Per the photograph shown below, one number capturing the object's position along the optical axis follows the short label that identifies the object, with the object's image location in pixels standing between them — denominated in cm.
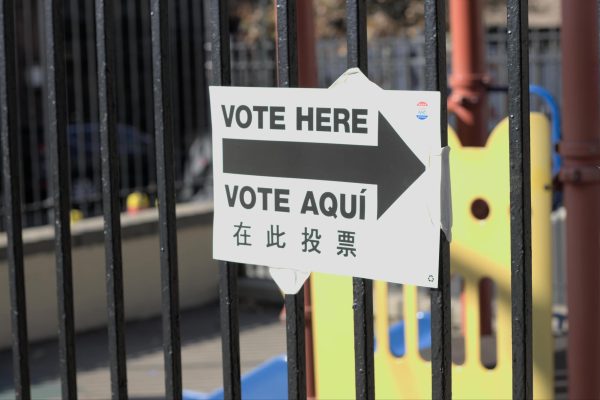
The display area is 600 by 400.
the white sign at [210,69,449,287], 302
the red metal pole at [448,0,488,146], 688
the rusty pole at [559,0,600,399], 442
